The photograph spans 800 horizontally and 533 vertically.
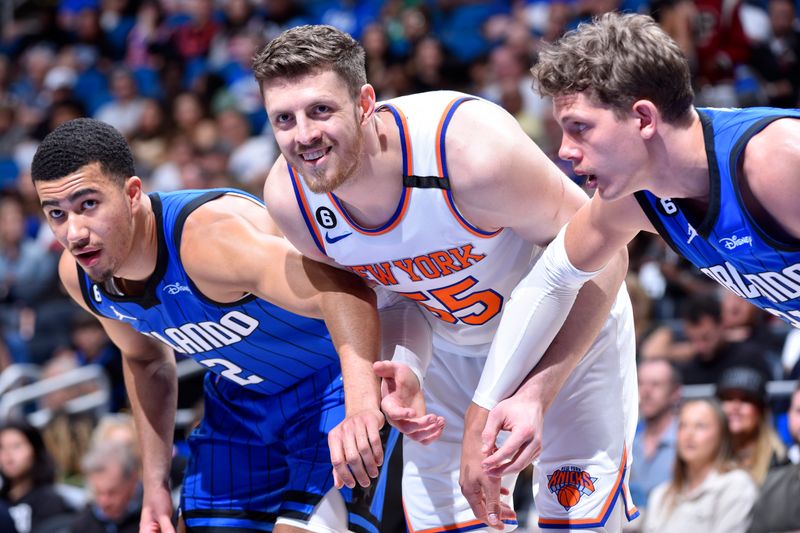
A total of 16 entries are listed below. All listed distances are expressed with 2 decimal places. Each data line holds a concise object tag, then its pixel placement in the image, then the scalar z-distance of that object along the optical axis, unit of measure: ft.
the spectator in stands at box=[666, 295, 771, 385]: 45.24
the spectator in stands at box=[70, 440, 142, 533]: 40.09
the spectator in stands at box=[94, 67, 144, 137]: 84.38
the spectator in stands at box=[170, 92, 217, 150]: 76.89
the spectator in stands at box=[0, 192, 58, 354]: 71.51
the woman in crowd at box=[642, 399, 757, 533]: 36.35
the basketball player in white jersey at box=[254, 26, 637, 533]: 22.80
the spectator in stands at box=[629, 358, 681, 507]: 41.47
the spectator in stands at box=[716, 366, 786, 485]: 37.93
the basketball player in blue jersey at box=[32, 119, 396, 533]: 24.57
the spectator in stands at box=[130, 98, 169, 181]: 78.33
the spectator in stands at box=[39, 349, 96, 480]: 54.13
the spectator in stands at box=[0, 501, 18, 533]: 41.93
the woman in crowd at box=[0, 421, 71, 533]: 44.16
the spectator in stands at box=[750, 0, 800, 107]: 58.85
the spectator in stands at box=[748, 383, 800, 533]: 33.71
